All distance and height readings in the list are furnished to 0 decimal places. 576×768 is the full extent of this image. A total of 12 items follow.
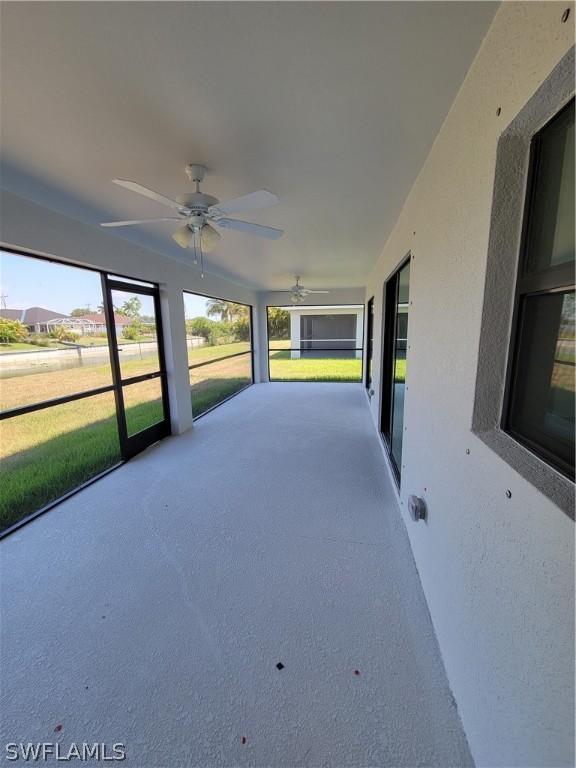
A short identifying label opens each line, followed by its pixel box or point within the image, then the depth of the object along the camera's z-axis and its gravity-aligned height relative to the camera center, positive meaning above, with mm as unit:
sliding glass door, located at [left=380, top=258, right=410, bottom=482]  2818 -326
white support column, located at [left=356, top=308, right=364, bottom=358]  10074 +319
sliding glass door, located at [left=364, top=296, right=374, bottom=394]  6329 -85
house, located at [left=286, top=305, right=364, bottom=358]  10438 +274
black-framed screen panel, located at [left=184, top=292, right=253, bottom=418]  5356 -278
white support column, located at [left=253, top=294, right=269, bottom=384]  7726 -124
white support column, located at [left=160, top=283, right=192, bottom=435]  4043 -261
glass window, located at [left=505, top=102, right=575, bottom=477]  784 +66
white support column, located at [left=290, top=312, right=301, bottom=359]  10680 +130
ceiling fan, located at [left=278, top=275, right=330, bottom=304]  6053 +907
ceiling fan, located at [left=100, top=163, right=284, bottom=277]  1587 +752
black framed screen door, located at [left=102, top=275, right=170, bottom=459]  3355 -323
